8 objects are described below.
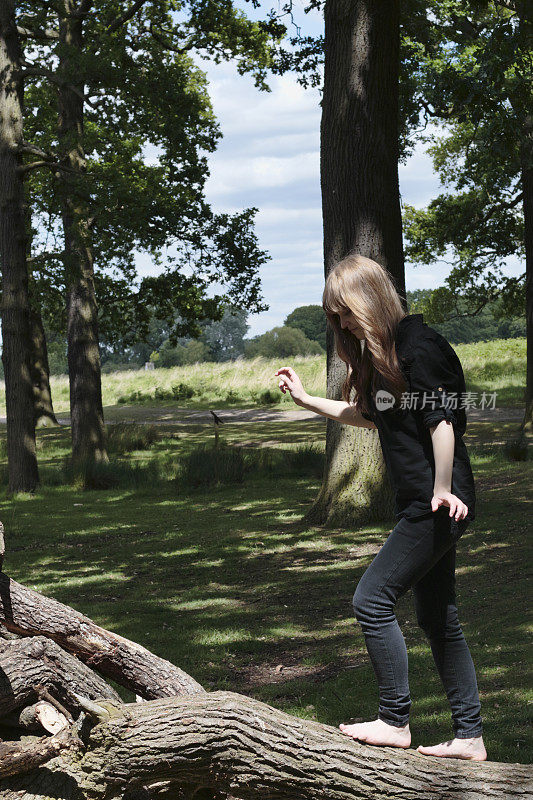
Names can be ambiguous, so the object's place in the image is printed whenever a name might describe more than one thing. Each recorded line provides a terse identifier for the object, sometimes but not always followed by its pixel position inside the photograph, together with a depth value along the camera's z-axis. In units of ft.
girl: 9.98
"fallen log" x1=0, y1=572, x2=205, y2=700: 13.21
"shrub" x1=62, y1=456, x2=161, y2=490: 48.16
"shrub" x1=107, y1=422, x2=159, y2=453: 62.13
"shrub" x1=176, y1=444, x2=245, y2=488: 45.80
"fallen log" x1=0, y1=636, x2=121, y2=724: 12.34
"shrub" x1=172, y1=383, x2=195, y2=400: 115.85
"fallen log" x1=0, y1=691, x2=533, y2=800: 9.61
